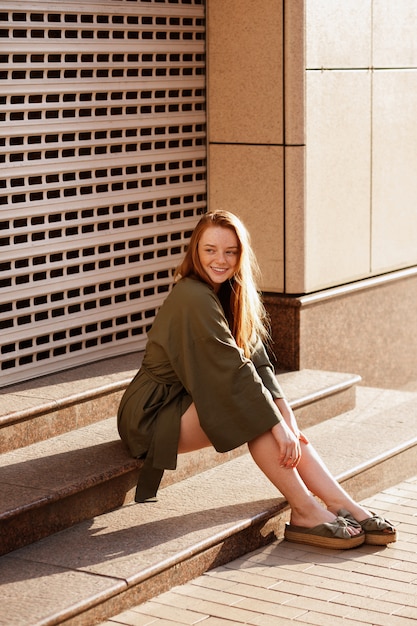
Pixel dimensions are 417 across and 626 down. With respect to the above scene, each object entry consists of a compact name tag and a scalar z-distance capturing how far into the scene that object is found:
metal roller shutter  8.08
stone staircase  5.98
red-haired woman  6.80
